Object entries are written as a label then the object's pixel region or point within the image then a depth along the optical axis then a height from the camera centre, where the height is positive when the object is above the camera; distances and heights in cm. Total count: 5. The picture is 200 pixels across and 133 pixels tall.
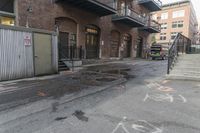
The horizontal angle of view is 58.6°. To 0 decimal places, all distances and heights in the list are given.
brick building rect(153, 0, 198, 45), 5312 +1169
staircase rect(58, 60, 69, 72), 1133 -61
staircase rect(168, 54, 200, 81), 911 -68
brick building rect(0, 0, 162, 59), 1212 +311
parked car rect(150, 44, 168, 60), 2937 +77
